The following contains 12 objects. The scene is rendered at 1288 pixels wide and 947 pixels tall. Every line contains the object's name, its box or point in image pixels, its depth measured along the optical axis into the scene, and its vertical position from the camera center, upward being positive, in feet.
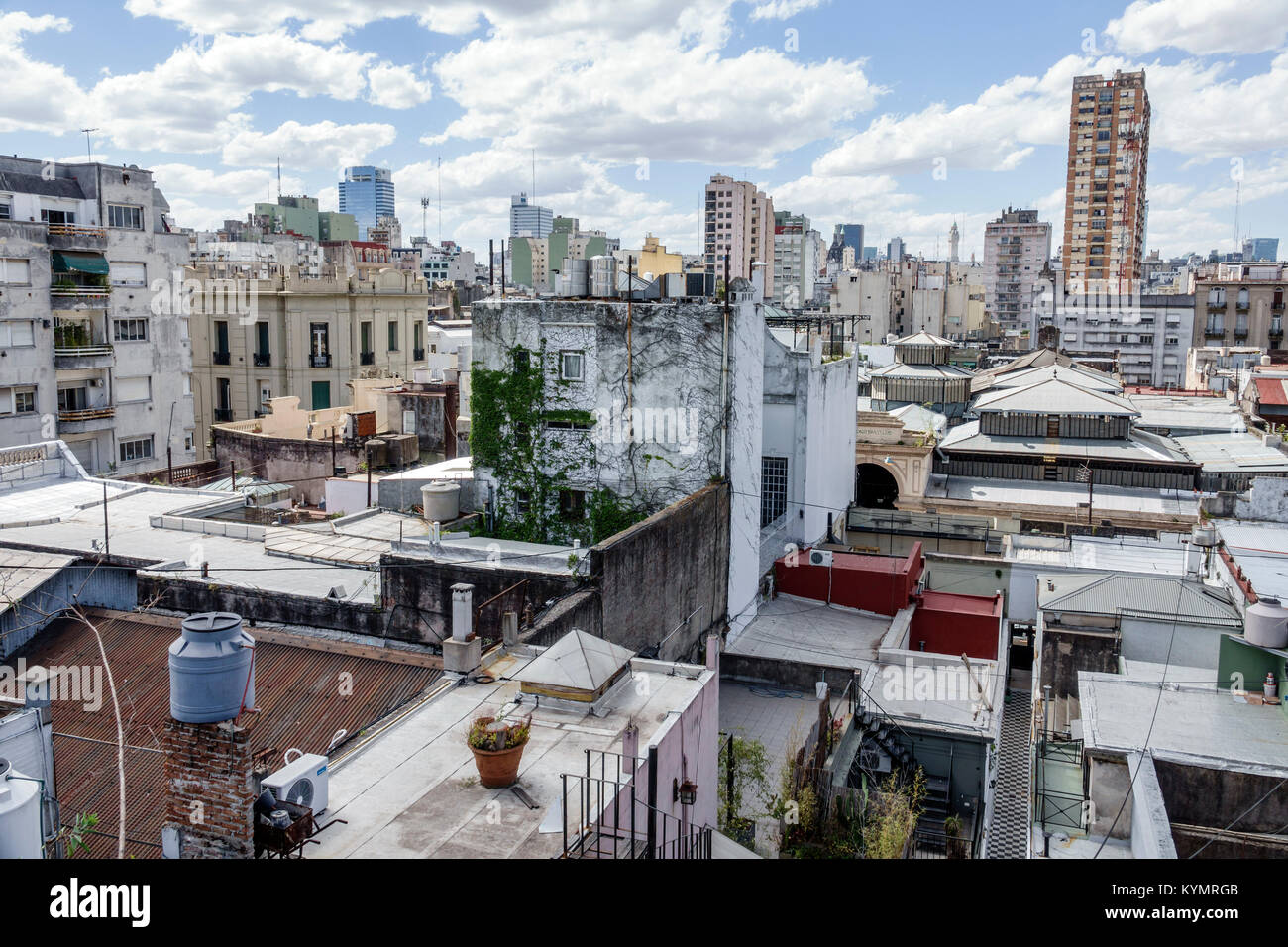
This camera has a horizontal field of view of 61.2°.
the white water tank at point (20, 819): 27.27 -12.04
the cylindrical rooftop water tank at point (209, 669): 33.17 -9.97
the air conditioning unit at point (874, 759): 79.25 -29.79
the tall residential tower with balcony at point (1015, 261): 600.80 +51.02
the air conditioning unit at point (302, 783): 36.65 -14.95
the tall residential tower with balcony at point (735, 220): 522.47 +62.96
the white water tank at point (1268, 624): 69.82 -17.33
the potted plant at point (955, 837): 72.43 -33.08
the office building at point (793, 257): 587.27 +50.77
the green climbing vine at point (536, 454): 93.20 -9.23
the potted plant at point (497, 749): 41.01 -15.10
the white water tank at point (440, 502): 92.84 -13.27
